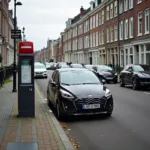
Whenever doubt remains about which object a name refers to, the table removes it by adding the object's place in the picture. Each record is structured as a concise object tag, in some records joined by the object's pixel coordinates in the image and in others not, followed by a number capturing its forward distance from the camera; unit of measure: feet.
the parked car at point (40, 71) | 89.41
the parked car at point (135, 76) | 49.92
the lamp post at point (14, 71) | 44.47
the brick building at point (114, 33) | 84.93
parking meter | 24.10
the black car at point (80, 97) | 24.26
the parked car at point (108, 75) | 67.84
